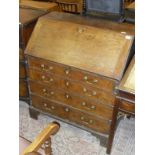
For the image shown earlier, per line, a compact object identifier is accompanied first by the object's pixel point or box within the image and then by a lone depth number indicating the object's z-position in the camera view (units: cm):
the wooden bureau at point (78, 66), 173
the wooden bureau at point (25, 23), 209
